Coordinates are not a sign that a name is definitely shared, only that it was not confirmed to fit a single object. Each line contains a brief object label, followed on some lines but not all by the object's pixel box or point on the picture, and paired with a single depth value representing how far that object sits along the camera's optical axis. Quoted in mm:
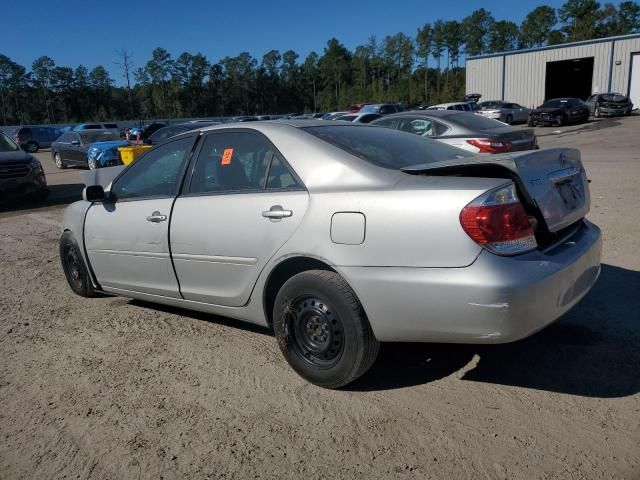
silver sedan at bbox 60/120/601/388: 2596
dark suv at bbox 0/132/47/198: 11328
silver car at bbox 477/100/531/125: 33625
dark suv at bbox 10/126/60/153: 37094
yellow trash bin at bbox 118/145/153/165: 12934
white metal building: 38250
